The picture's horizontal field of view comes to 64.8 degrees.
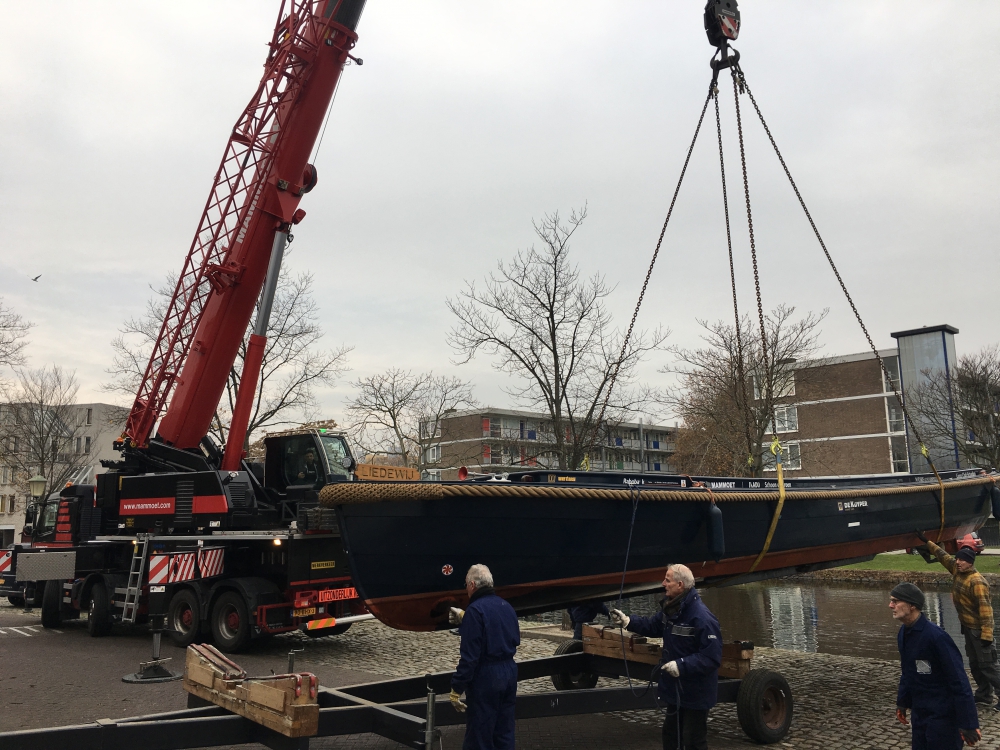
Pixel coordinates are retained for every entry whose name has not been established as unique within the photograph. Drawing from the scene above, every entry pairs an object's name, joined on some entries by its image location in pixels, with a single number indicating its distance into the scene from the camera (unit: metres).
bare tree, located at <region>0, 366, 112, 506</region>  34.66
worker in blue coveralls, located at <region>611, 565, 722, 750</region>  4.80
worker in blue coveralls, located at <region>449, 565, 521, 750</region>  4.71
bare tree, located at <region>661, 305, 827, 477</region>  22.30
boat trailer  4.64
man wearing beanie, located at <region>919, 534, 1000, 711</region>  7.13
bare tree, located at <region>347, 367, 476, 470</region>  31.84
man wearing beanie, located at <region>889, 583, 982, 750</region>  4.36
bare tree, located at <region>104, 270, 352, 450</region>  23.96
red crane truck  10.86
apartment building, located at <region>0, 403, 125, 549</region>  56.56
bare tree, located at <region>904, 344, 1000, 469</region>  22.16
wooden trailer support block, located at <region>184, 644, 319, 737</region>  4.68
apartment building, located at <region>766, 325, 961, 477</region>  46.31
